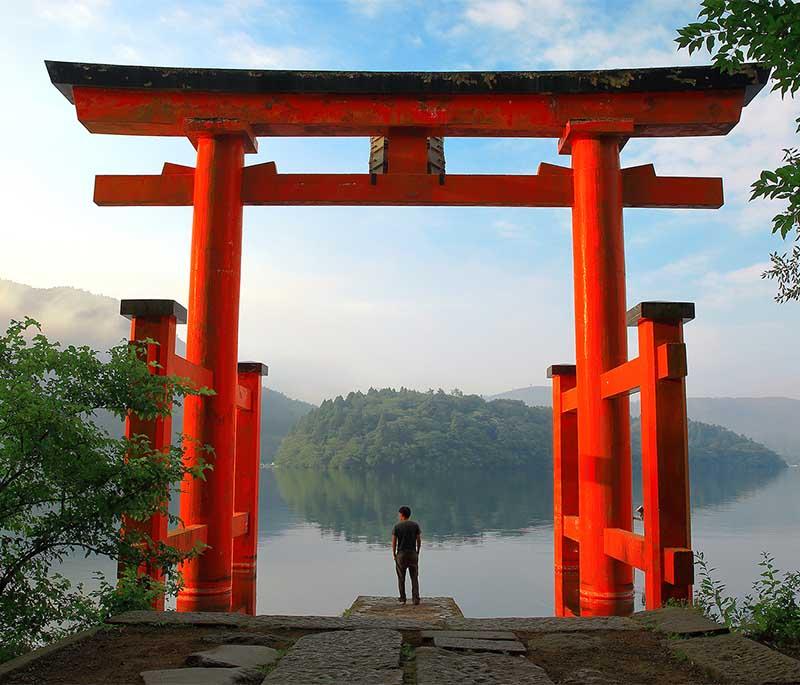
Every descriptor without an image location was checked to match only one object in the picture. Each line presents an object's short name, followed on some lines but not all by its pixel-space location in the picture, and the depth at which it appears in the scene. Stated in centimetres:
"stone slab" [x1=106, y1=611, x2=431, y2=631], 475
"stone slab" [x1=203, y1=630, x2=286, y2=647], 436
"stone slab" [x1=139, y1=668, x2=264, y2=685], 340
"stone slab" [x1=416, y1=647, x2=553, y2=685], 349
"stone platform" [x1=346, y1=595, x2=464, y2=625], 823
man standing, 885
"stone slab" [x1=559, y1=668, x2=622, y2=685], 356
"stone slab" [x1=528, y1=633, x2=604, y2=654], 429
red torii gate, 746
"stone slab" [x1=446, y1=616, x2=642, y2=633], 474
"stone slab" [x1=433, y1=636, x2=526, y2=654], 416
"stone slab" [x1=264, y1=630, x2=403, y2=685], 348
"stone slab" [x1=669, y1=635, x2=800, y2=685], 349
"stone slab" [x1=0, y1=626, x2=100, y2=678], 364
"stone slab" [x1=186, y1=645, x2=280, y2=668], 377
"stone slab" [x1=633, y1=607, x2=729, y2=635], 443
